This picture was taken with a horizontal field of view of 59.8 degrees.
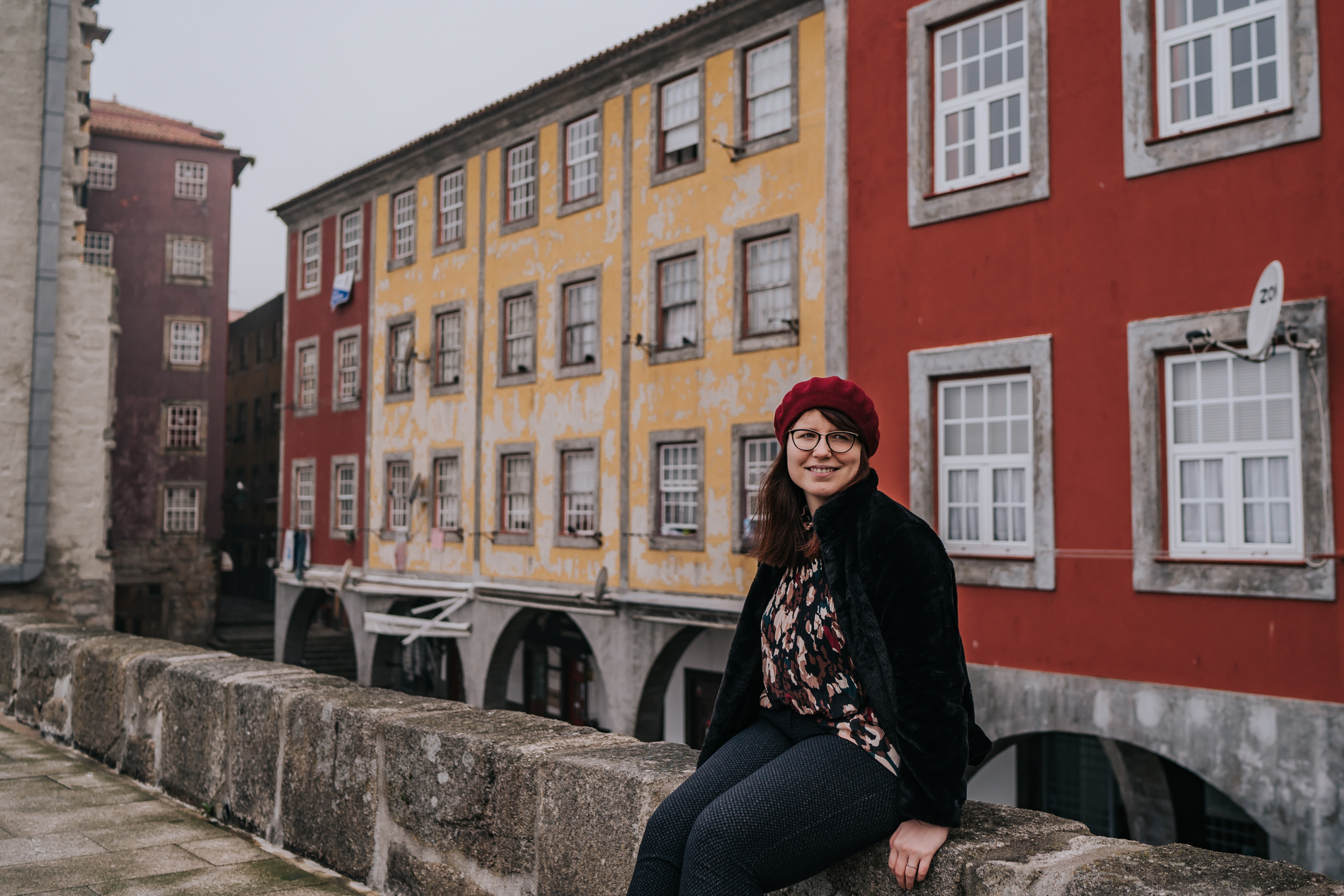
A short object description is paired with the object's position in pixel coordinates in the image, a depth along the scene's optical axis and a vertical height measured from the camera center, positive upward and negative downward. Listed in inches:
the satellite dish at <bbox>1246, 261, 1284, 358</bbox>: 391.5 +68.9
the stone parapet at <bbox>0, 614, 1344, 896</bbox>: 93.0 -33.2
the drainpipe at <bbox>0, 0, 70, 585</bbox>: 636.4 +104.9
